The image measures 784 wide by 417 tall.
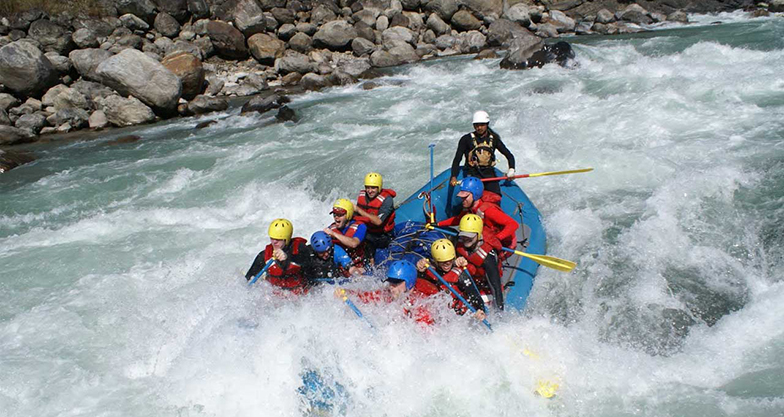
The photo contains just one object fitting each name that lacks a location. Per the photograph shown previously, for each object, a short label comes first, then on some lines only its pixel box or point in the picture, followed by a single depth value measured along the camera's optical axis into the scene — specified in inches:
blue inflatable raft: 197.2
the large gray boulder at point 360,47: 688.4
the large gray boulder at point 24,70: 517.3
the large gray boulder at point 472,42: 717.3
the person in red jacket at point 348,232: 200.7
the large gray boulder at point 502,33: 721.6
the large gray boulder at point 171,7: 724.7
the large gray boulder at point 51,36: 635.5
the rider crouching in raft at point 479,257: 179.3
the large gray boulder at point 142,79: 504.4
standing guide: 246.1
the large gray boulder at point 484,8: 786.8
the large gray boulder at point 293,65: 643.5
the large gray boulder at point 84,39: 645.2
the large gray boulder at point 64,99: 528.8
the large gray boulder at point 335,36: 689.0
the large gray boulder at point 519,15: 778.8
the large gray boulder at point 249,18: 700.7
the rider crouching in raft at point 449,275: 171.6
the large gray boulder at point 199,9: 741.9
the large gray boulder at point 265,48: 673.0
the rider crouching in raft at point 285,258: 185.5
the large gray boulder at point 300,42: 695.7
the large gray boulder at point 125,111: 509.0
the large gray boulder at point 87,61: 574.4
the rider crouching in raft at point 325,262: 189.0
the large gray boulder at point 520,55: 559.2
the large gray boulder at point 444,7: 772.6
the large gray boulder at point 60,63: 576.6
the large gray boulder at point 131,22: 698.2
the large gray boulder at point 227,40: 677.3
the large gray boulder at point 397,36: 706.8
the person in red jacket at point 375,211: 220.8
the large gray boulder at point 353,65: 622.7
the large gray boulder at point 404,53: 676.4
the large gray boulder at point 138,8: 710.5
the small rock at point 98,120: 508.4
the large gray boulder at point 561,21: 786.0
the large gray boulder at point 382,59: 663.8
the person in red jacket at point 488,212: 207.0
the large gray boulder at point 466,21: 766.5
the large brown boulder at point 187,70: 547.2
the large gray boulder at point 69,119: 511.5
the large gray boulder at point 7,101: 508.1
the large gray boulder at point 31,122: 495.5
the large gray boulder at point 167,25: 710.5
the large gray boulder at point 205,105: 533.0
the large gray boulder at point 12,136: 474.6
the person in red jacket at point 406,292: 166.1
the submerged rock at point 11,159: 408.2
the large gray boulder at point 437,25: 762.8
